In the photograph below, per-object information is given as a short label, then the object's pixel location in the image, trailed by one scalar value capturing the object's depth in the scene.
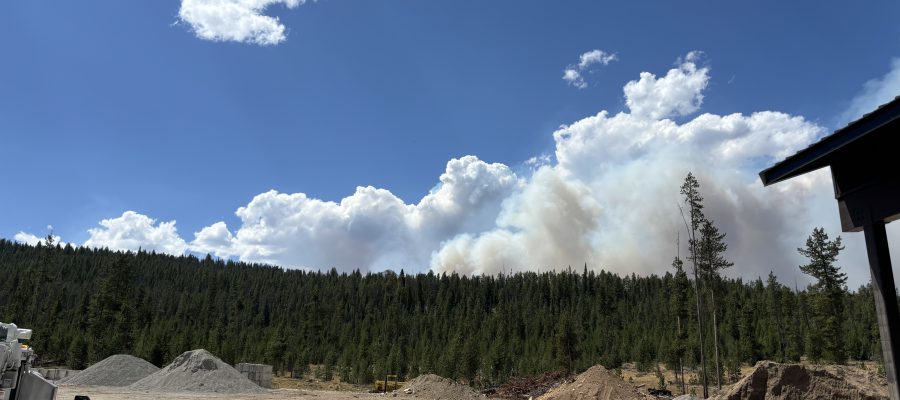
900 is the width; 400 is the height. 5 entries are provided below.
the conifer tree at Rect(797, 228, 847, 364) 63.42
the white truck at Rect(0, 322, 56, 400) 10.74
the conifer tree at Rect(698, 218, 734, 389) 52.62
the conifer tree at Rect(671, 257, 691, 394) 72.31
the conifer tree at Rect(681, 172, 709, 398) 52.62
